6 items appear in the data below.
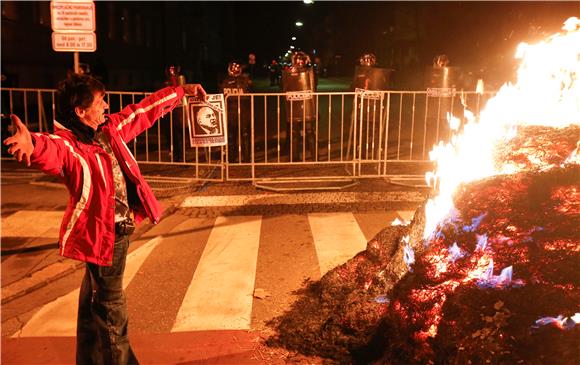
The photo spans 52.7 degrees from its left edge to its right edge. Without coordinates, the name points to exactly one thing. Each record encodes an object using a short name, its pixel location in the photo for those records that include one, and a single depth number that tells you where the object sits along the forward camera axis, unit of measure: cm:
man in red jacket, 362
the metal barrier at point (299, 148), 1055
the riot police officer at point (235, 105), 1134
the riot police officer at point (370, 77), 1245
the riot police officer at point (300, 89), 1148
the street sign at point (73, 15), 713
